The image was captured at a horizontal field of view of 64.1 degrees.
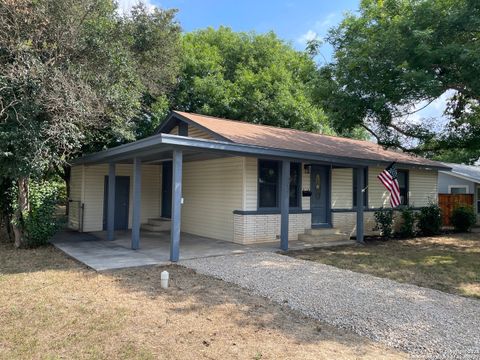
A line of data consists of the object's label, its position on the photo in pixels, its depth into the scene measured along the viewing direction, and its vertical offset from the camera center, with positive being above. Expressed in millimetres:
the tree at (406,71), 9266 +3339
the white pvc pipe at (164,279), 6273 -1398
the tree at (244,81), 19484 +6180
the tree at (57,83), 9414 +3021
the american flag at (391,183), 11820 +425
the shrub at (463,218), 15984 -860
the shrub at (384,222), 13219 -878
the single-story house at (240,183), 9742 +399
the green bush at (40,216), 10172 -633
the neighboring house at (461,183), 20331 +821
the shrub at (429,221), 14375 -892
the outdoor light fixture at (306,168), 12305 +891
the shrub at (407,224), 13711 -968
